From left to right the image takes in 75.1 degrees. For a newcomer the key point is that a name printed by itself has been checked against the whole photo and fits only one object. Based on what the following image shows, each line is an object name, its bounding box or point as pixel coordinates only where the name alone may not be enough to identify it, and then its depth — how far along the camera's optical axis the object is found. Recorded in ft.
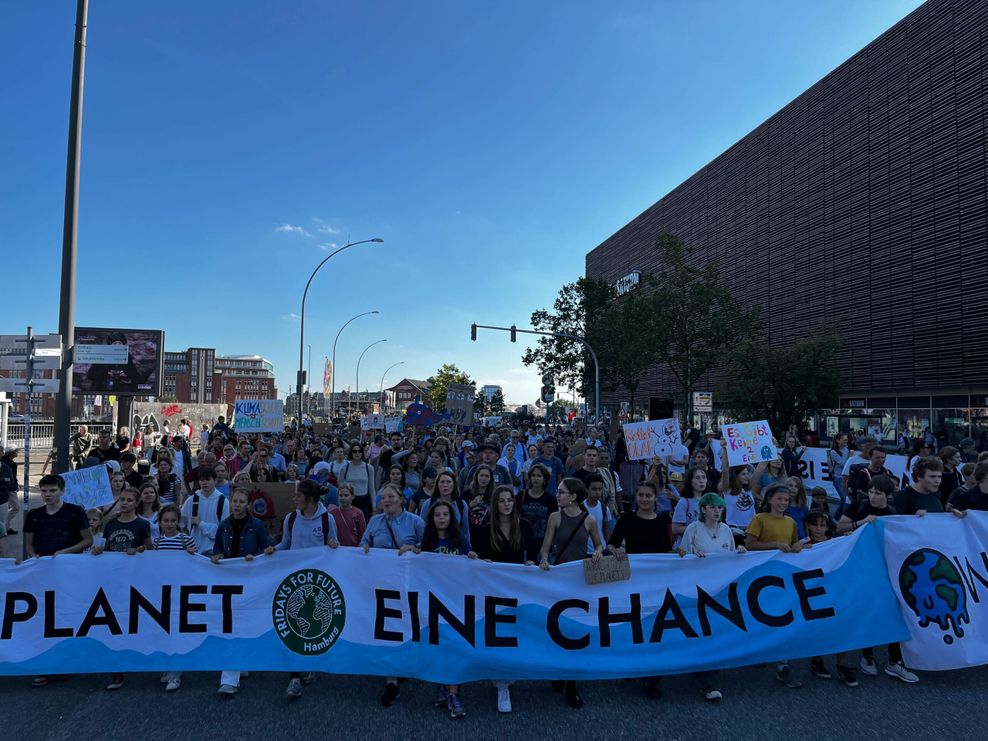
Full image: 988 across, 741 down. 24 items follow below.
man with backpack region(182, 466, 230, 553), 20.34
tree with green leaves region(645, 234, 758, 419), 108.17
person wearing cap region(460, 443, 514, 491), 28.40
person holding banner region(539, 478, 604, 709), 16.66
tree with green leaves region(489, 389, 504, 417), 398.01
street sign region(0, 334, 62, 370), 25.02
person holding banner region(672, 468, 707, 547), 20.64
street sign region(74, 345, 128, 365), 26.20
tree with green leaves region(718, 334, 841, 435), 94.94
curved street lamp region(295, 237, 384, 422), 83.36
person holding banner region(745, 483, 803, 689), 16.80
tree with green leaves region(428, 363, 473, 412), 363.56
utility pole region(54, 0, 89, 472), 25.02
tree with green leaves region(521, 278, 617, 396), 181.37
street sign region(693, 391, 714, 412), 59.35
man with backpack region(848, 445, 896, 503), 25.84
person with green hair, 16.81
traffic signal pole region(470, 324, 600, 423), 108.06
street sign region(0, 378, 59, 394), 24.85
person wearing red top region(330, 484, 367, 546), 18.38
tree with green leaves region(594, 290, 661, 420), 110.52
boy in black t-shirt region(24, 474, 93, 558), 17.42
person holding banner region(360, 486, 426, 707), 17.13
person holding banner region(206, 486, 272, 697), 17.34
